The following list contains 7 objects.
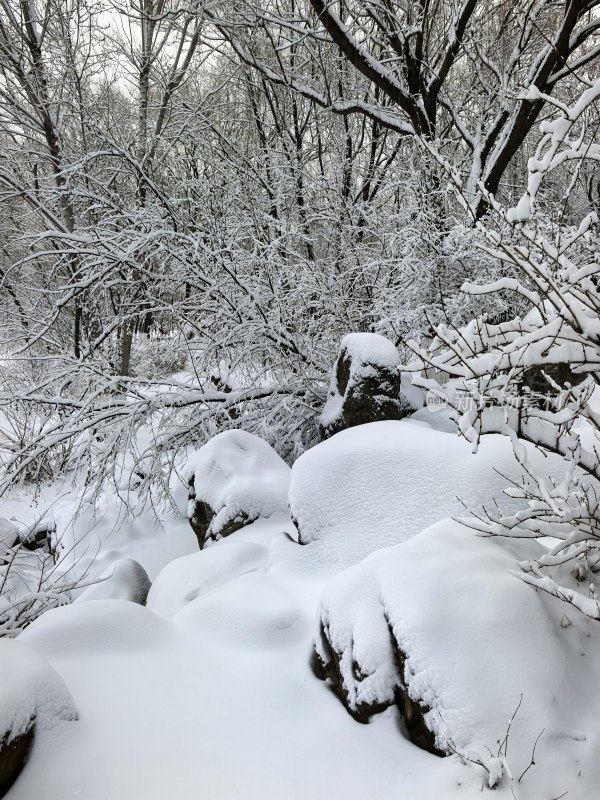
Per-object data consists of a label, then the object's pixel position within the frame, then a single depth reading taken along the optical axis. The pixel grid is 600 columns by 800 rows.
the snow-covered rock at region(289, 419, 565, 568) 3.62
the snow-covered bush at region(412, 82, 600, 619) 2.06
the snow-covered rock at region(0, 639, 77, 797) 2.15
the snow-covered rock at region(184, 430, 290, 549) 5.14
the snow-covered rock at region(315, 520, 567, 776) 2.17
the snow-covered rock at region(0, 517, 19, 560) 6.64
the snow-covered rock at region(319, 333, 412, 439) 5.47
